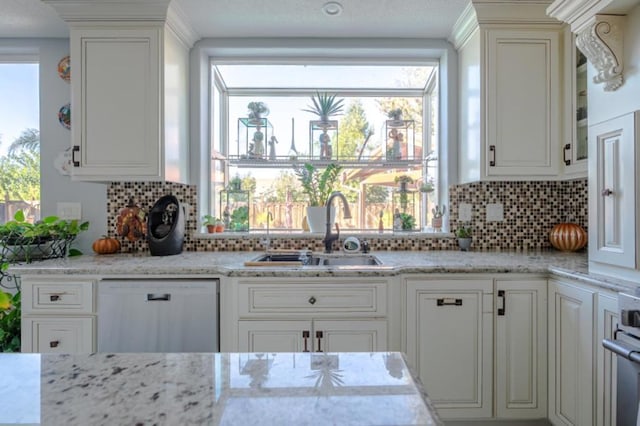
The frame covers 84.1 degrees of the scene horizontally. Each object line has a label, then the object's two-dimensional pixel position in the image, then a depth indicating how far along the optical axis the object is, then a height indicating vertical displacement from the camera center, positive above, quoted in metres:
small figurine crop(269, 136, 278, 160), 2.67 +0.50
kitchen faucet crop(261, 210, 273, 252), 2.45 -0.21
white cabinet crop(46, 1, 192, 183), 2.08 +0.68
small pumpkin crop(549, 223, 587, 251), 2.29 -0.16
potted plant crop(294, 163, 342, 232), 2.56 +0.22
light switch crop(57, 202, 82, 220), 2.48 +0.02
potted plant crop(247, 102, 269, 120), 2.65 +0.78
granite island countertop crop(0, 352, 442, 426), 0.48 -0.27
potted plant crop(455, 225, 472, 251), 2.41 -0.17
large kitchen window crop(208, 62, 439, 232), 2.67 +0.56
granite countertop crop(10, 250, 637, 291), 1.80 -0.28
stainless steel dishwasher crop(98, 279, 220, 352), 1.80 -0.52
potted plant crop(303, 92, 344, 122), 2.67 +0.81
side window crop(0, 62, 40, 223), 2.55 +0.52
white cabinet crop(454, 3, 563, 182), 2.11 +0.68
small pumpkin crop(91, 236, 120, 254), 2.33 -0.22
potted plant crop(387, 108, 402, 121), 2.67 +0.74
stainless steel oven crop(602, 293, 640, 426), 1.21 -0.49
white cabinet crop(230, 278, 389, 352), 1.79 -0.52
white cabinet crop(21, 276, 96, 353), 1.85 -0.52
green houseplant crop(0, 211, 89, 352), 2.10 -0.21
